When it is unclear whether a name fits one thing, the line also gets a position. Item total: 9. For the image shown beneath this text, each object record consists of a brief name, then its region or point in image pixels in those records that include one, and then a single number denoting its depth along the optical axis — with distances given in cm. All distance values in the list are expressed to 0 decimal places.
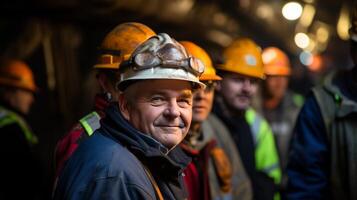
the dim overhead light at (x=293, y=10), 886
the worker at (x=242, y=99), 563
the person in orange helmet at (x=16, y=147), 535
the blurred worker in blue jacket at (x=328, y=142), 415
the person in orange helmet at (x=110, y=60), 378
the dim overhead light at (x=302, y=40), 1173
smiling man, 272
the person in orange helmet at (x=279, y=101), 748
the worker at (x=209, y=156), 445
